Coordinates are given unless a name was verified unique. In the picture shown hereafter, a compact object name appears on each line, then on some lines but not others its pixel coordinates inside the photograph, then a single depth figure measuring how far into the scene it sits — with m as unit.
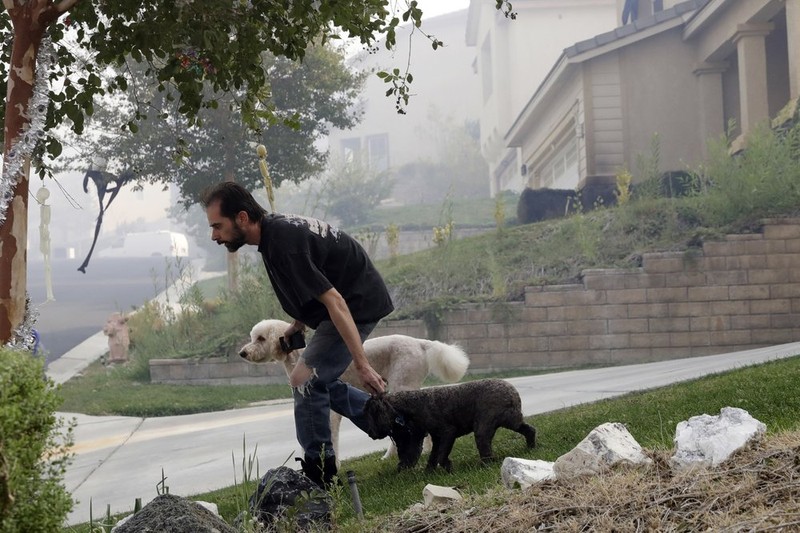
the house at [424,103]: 64.69
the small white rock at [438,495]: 4.94
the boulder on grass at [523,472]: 4.99
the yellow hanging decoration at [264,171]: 9.54
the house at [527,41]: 34.88
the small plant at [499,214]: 17.64
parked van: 59.97
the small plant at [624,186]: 17.70
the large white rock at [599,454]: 4.86
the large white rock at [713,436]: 4.70
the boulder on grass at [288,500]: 4.91
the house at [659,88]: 20.67
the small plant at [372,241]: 18.33
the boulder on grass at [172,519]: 4.17
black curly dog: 6.14
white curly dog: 7.04
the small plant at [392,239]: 18.50
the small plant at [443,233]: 17.31
